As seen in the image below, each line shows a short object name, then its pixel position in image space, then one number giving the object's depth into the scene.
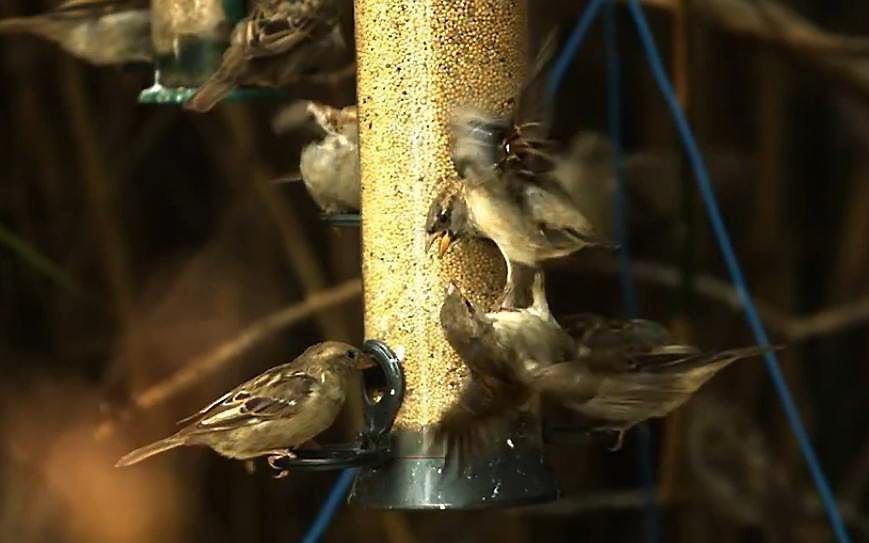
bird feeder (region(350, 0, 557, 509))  7.30
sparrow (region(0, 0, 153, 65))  9.98
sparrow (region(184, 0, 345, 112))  8.62
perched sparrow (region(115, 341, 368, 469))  7.44
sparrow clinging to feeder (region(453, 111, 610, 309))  6.93
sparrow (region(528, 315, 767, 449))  6.76
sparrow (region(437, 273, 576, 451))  6.87
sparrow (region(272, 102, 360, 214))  8.03
